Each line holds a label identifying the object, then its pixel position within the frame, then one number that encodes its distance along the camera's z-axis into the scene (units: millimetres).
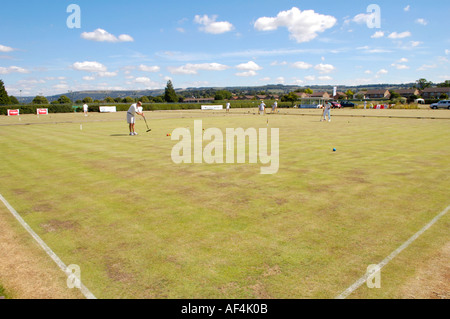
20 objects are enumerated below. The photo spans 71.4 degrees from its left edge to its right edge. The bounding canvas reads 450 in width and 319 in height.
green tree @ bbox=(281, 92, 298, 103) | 139750
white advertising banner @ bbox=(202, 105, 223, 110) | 82000
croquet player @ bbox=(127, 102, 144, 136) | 19984
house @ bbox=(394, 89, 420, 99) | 189300
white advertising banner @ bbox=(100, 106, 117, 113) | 71375
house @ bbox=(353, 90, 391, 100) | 196000
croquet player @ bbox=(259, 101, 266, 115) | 46556
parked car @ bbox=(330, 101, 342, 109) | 72812
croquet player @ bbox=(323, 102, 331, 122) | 32938
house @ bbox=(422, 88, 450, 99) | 165750
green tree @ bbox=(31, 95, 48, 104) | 152312
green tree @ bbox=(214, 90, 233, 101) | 194525
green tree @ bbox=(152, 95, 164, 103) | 161525
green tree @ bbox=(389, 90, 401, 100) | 177962
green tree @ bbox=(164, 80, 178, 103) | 155625
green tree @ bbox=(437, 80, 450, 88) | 190438
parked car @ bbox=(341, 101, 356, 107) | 75250
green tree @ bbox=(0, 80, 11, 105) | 92019
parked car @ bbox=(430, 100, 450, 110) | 64375
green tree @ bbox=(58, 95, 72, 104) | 158812
